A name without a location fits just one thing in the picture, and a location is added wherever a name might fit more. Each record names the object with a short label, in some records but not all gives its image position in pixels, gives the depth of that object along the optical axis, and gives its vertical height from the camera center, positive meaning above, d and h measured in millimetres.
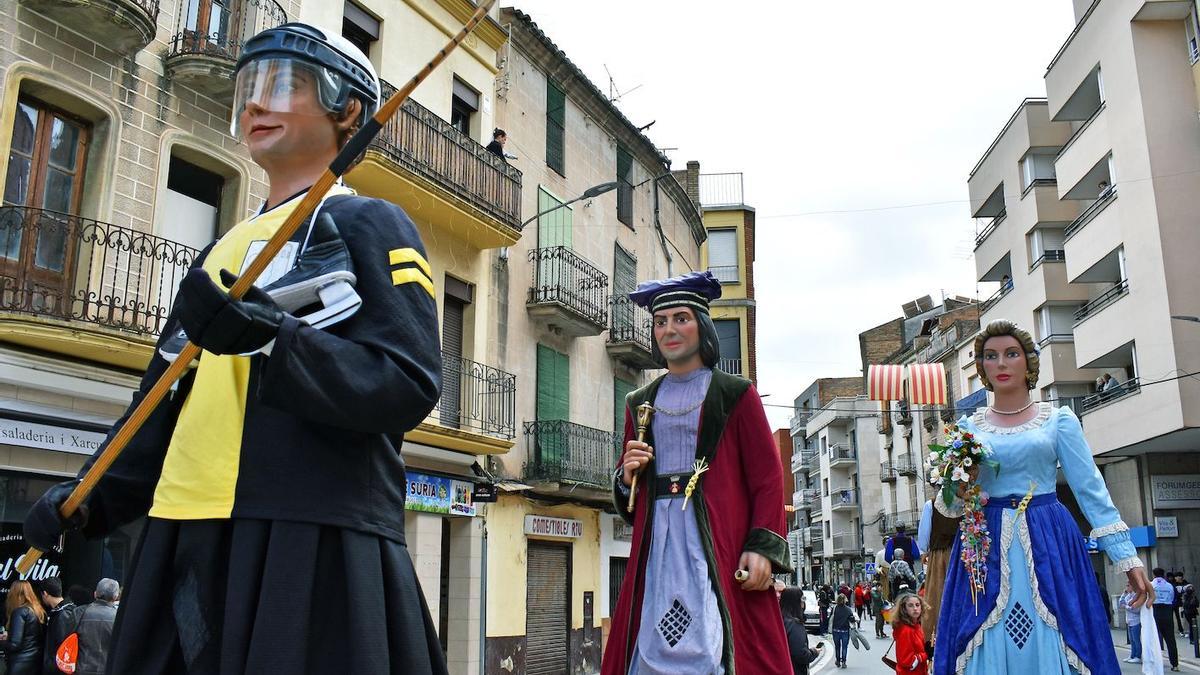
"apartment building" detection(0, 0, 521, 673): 10578 +4464
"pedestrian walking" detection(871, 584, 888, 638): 30609 -1384
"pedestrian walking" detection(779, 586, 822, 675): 10000 -698
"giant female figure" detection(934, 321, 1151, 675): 4254 +40
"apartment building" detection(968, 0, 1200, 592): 25766 +9160
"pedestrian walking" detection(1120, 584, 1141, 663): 16792 -1106
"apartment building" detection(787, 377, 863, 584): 83000 +7601
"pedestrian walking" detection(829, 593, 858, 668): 19969 -1171
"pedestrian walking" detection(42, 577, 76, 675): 8656 -525
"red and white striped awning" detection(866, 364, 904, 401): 26250 +4846
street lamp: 18712 +7051
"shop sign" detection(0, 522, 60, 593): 10297 +78
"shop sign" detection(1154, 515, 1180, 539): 27750 +1128
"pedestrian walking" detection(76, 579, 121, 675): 8398 -550
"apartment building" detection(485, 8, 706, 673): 19391 +4491
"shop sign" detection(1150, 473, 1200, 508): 28219 +2177
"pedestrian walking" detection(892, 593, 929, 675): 9438 -645
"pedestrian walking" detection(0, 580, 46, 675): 8828 -574
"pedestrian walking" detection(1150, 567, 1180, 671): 17000 -771
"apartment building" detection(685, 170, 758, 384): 35156 +10805
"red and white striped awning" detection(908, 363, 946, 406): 26562 +4868
